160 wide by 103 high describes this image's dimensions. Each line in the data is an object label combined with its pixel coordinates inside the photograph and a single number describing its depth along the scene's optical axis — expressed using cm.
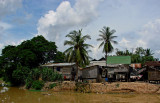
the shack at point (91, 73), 2904
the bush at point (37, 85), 2768
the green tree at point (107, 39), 3290
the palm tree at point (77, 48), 2774
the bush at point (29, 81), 2934
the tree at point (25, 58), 3115
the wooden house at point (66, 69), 3253
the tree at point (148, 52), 4974
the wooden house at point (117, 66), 2661
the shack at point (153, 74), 2497
